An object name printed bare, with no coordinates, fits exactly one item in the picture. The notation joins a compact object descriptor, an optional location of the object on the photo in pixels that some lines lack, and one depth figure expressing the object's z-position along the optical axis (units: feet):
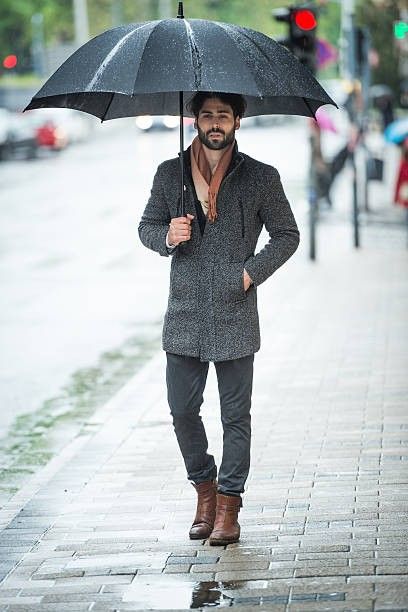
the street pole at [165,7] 293.23
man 18.62
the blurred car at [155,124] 191.48
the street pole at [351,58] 70.26
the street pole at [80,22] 243.19
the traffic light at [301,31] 55.47
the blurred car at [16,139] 147.64
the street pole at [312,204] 56.54
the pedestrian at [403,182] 62.28
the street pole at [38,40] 262.47
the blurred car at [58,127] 156.56
